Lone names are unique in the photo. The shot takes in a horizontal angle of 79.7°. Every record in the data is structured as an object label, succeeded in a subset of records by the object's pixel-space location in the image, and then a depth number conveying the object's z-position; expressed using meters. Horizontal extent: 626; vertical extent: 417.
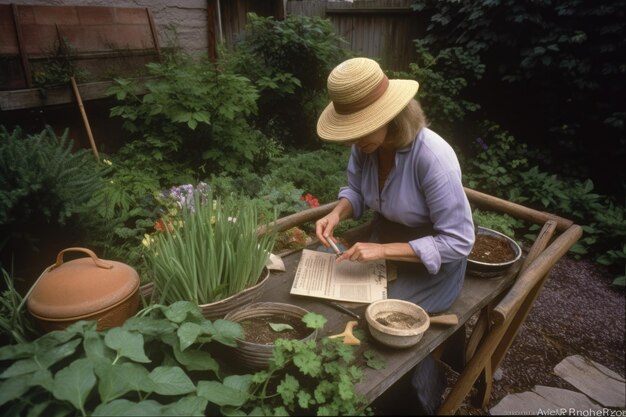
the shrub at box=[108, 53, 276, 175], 3.54
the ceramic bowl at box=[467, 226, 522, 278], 2.01
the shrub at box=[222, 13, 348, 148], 4.81
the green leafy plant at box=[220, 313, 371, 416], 1.08
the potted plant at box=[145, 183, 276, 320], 1.42
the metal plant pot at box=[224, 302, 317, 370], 1.20
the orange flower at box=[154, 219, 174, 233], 2.26
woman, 1.72
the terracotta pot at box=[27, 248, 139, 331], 1.27
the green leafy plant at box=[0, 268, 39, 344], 1.33
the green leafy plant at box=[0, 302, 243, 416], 0.96
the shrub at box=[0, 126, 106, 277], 1.75
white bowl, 1.37
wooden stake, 3.45
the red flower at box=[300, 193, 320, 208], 3.24
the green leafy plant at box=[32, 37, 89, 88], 3.36
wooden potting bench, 1.40
